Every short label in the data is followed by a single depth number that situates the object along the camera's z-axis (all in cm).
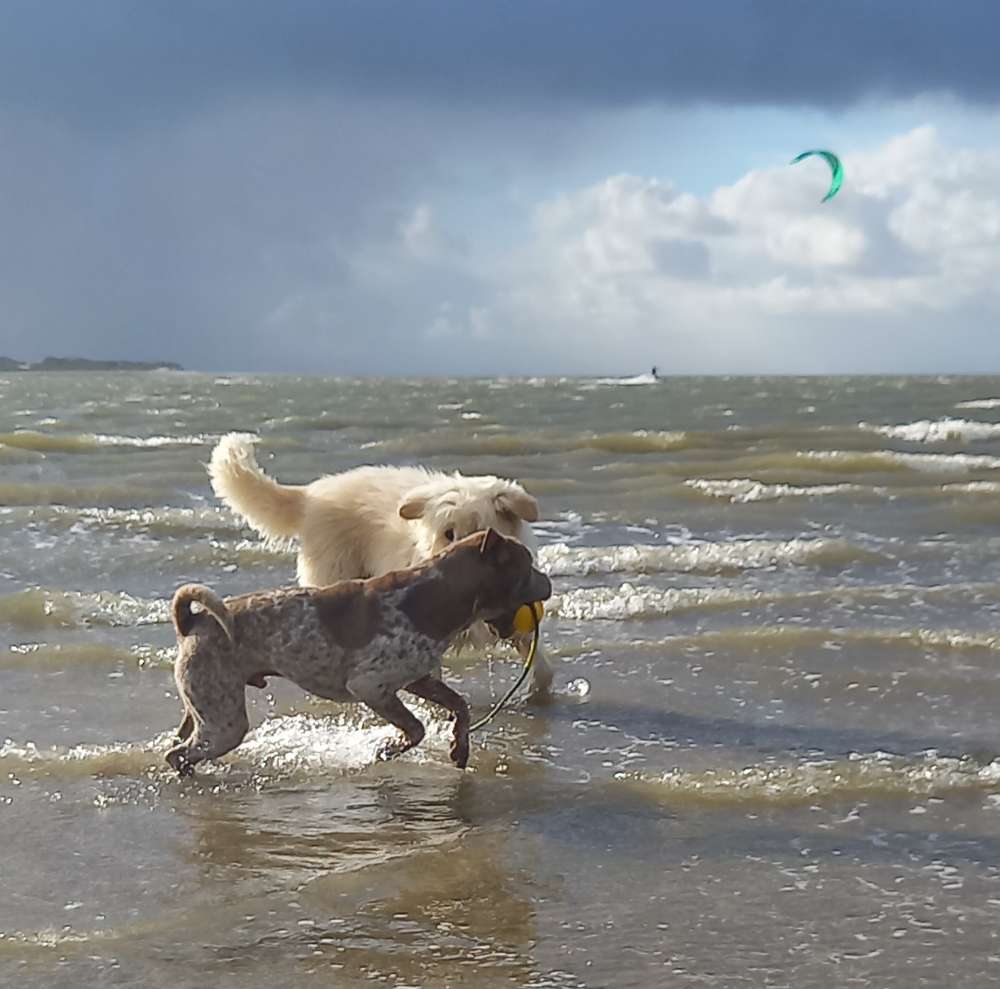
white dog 699
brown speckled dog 560
